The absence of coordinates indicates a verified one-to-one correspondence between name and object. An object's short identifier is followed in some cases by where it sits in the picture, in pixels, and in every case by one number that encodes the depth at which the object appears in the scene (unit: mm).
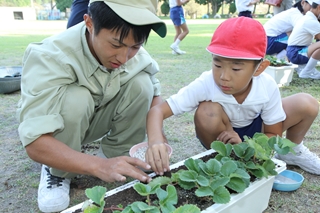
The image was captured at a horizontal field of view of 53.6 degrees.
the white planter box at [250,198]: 1037
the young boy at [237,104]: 1271
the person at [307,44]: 3635
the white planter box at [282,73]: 3334
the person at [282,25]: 4059
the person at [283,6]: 5509
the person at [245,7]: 5058
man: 1190
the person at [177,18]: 5930
